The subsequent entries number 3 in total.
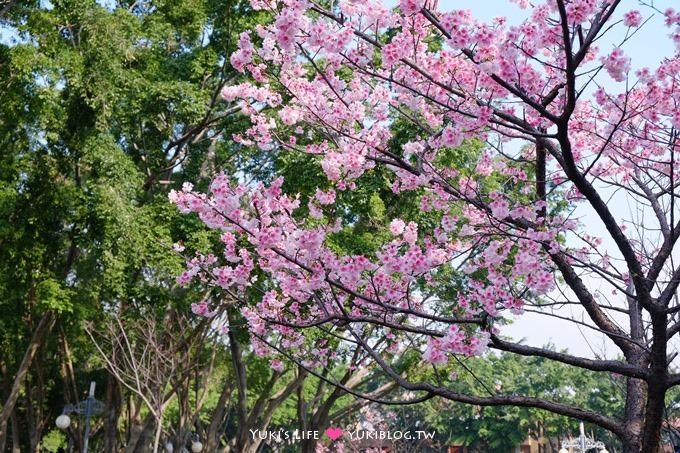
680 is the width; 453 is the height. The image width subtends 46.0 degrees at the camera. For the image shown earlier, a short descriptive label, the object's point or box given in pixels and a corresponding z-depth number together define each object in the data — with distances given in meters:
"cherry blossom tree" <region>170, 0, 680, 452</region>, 4.09
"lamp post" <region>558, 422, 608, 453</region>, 19.87
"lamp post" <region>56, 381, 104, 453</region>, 15.52
